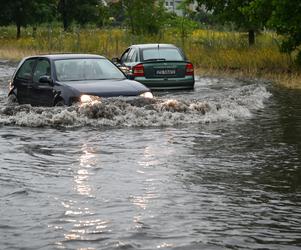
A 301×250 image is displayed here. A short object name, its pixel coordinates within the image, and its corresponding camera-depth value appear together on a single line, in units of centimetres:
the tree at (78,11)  7006
